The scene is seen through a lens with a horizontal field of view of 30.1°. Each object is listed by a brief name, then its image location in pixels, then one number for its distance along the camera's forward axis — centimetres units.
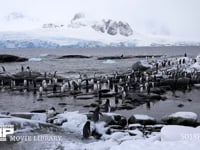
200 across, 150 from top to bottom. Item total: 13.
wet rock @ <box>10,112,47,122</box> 1485
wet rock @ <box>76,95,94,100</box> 2292
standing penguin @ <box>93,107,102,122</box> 1423
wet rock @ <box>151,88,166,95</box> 2448
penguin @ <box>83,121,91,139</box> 1275
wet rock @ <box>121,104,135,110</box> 1929
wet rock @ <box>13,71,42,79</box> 3212
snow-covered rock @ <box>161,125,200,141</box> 1036
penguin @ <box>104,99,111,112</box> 1784
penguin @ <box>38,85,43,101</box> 2397
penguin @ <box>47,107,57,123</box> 1596
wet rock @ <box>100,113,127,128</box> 1474
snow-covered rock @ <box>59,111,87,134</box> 1386
